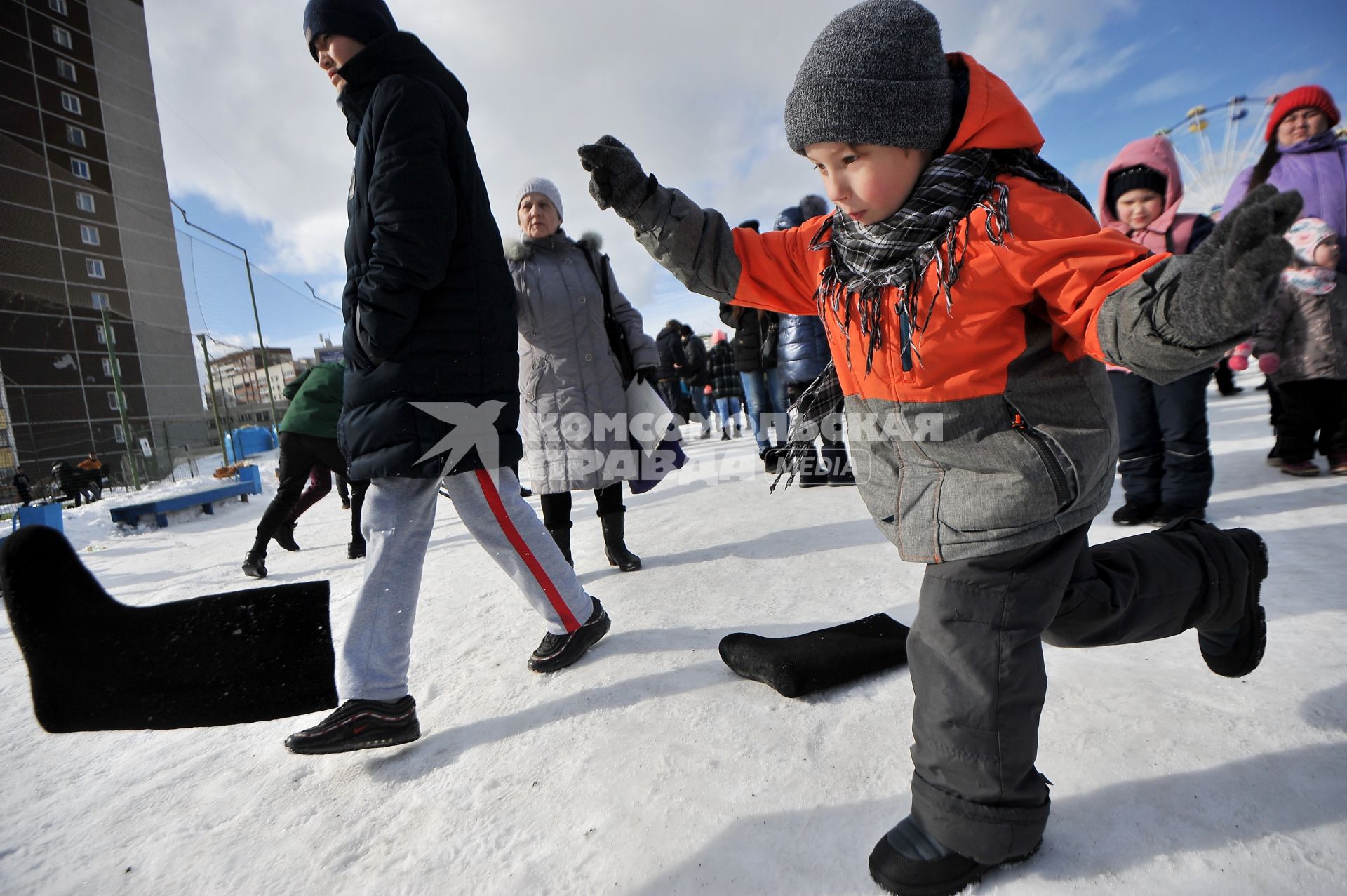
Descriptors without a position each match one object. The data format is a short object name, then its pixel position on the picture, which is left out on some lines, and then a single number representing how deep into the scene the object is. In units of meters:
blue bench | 6.24
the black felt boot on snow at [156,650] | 1.15
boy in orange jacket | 1.01
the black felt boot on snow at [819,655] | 1.64
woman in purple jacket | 3.25
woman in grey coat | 2.79
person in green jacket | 3.86
